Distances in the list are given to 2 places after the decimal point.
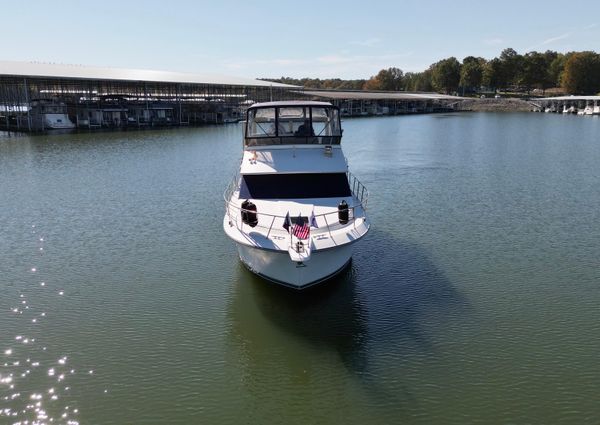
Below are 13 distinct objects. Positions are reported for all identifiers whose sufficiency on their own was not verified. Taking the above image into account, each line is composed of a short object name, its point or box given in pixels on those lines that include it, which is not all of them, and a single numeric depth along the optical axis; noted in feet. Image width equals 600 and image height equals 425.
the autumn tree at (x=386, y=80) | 641.81
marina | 240.94
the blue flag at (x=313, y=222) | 50.16
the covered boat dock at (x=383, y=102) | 396.37
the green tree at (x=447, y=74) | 556.92
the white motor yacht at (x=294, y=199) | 46.62
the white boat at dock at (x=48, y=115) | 238.27
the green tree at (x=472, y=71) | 524.52
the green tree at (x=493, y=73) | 510.13
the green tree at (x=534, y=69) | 496.64
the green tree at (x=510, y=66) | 506.48
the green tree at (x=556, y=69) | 513.86
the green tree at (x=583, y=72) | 458.09
